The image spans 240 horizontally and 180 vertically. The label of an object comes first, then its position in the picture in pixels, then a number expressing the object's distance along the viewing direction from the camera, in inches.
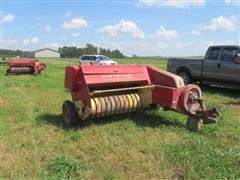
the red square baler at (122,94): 156.4
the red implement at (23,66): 488.2
